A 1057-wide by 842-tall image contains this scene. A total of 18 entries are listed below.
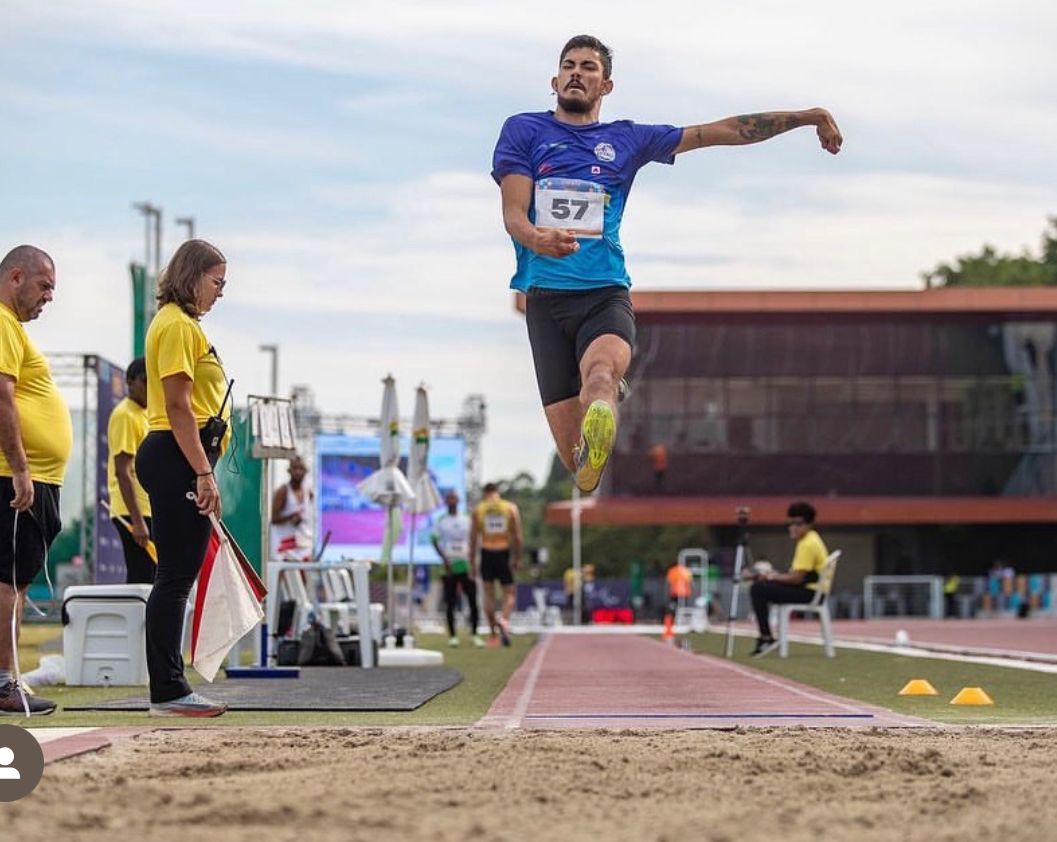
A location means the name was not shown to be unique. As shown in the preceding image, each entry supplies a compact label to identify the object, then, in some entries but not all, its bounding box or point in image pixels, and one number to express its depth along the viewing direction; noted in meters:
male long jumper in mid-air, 7.84
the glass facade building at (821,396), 60.47
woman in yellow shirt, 7.59
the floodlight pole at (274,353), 57.47
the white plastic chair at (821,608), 18.31
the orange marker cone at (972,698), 9.78
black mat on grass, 9.02
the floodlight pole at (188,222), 58.16
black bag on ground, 14.66
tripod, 19.31
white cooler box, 11.54
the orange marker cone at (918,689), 10.98
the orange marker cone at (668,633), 25.50
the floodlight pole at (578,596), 48.88
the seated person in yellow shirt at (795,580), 18.44
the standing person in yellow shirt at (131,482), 11.01
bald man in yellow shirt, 8.03
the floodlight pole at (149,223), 59.00
